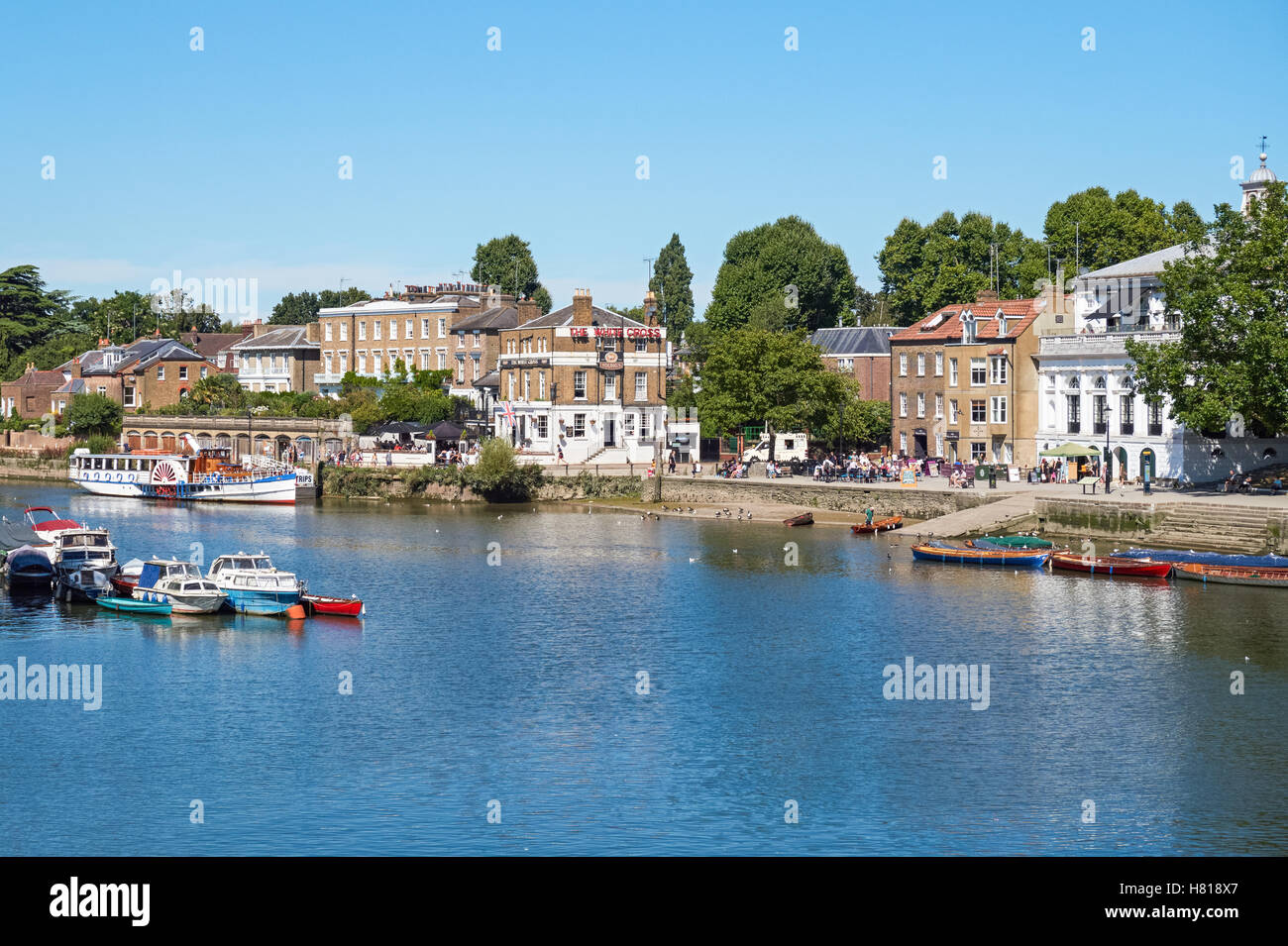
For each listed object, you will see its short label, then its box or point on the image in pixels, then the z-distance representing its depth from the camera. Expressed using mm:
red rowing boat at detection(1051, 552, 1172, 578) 64062
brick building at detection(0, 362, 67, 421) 147875
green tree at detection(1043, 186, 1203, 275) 123625
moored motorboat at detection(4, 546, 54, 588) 64062
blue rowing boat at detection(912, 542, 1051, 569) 68562
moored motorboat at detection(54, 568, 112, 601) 60094
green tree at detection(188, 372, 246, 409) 135250
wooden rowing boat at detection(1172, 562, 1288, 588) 61031
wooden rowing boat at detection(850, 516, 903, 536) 80750
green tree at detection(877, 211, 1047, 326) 136250
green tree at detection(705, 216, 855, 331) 148500
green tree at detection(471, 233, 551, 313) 169125
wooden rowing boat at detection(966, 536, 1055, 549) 69938
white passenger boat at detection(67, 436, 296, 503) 107125
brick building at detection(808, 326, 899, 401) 120750
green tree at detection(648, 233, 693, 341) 172000
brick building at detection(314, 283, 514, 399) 136125
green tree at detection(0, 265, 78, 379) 163375
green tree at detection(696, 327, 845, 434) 101062
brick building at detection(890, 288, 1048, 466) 94375
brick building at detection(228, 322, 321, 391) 146000
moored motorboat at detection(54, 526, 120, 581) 62041
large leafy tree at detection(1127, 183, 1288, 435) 70250
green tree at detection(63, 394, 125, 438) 138125
